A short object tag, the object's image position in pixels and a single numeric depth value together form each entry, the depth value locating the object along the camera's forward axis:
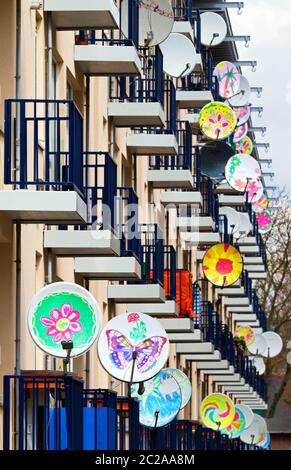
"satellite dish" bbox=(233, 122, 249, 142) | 56.40
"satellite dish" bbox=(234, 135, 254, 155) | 57.53
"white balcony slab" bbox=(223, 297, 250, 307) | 65.00
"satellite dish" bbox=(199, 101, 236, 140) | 42.34
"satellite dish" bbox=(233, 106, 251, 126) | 55.88
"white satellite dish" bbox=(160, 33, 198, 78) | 37.22
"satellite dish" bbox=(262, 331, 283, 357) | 69.81
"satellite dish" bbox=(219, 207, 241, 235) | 55.75
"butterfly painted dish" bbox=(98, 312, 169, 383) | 23.02
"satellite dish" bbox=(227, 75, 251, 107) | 54.38
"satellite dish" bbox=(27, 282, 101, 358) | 19.56
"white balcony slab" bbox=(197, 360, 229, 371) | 51.95
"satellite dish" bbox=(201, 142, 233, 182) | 46.41
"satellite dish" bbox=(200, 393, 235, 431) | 46.12
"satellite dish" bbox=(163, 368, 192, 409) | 31.05
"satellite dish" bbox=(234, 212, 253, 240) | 56.41
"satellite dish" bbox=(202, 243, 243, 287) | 46.09
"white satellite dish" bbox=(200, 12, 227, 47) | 47.34
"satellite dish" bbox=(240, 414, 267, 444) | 59.66
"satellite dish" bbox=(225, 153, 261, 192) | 49.34
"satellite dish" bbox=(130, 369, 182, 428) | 27.25
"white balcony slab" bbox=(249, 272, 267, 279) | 68.06
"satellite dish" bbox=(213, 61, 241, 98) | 50.22
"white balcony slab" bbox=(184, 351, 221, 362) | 48.50
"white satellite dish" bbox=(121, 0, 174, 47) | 30.20
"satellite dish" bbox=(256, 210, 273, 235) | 67.06
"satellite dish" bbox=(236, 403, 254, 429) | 53.88
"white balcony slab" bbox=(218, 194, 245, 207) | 57.47
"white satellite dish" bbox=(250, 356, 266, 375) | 70.19
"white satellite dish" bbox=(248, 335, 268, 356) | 67.06
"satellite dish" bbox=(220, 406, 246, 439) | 49.43
